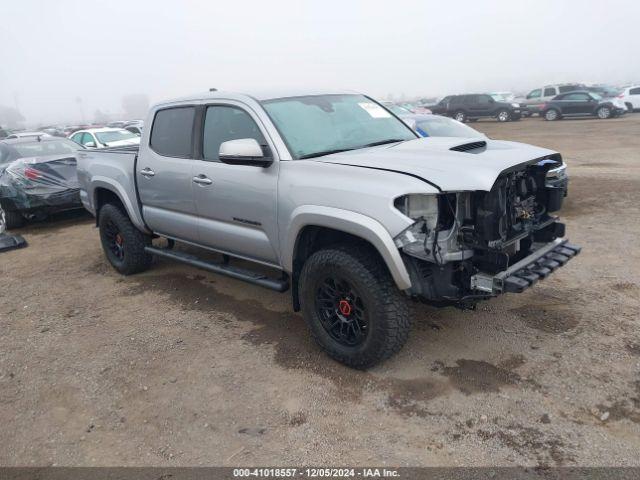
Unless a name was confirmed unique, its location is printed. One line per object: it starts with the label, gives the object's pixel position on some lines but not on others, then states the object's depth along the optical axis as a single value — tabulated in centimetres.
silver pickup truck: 304
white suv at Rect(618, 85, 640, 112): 2619
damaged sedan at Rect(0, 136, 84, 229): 807
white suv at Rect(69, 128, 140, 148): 1389
